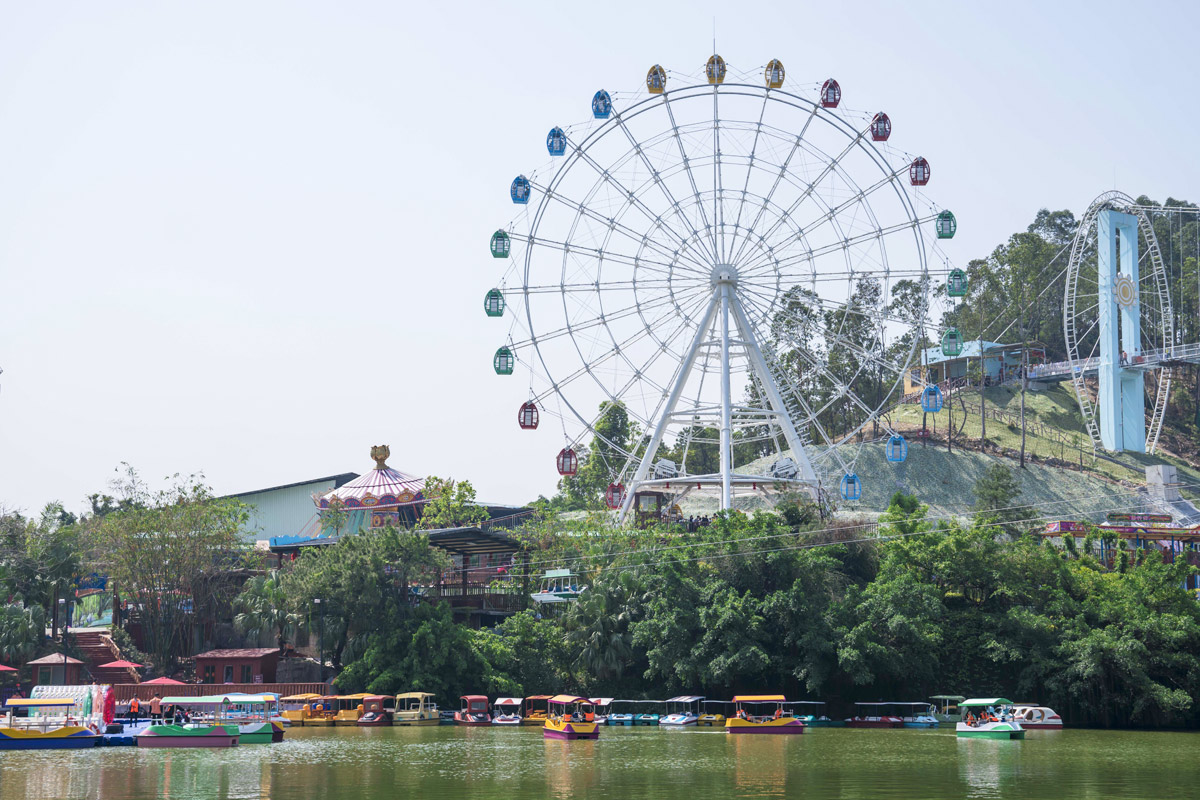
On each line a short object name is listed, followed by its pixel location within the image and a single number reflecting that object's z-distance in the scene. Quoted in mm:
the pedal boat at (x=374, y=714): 58512
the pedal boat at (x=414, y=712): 59562
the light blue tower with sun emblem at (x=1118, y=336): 109875
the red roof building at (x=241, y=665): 66375
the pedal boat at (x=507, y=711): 59375
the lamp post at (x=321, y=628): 63531
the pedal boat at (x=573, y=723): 50938
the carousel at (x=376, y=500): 95125
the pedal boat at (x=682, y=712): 57938
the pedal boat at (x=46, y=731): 48562
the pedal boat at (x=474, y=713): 59656
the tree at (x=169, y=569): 72438
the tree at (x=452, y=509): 91000
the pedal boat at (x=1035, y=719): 55531
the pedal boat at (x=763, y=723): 53594
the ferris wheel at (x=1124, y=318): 109062
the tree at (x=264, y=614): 67888
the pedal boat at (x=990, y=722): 51562
